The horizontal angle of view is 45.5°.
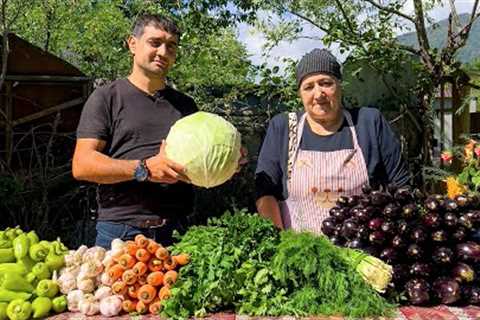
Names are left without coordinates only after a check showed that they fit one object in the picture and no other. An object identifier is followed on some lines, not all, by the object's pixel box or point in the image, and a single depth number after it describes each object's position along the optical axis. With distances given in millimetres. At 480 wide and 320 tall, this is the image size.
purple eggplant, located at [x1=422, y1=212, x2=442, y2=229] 2201
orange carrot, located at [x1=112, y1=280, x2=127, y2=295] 2082
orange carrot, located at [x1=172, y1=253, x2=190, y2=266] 2119
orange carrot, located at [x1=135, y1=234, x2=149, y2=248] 2160
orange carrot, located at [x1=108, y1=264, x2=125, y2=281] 2119
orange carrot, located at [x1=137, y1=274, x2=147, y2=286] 2110
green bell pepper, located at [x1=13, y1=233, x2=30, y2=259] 2230
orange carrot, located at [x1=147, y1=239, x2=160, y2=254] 2156
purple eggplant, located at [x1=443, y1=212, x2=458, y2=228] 2217
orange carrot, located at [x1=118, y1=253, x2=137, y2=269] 2119
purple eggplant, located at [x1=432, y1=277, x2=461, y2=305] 2100
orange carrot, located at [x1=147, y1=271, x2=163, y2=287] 2090
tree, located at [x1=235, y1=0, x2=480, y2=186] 6746
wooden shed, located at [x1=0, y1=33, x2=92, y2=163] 6934
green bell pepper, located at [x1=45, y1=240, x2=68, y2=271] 2215
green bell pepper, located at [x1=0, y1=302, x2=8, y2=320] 2047
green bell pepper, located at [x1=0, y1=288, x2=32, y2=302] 2072
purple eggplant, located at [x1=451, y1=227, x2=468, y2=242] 2211
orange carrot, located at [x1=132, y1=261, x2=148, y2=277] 2098
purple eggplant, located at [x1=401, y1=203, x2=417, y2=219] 2205
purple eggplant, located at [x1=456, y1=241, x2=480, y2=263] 2176
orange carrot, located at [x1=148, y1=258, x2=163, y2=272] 2127
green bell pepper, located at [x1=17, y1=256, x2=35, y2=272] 2213
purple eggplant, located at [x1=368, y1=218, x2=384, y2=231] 2203
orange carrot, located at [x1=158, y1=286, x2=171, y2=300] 2043
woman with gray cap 2881
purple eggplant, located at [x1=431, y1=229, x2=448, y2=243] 2182
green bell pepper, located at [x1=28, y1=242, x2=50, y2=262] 2234
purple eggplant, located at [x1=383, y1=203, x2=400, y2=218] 2201
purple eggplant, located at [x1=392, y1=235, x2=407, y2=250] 2164
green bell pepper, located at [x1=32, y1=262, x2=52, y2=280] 2171
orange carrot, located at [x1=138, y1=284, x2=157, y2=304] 2066
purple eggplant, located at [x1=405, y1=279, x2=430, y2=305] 2098
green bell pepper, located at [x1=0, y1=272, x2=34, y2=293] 2090
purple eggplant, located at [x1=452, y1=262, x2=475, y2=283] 2133
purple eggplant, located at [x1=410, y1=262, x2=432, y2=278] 2143
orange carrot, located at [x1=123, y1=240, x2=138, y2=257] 2143
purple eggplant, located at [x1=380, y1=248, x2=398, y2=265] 2174
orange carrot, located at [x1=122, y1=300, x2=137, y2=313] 2068
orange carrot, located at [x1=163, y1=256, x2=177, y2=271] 2113
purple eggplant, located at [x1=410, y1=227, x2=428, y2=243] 2156
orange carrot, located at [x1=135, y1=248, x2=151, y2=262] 2123
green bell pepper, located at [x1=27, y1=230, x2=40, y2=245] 2316
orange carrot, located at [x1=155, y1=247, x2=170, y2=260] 2131
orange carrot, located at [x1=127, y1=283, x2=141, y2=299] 2096
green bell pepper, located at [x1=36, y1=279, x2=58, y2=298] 2111
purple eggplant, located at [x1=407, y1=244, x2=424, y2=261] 2145
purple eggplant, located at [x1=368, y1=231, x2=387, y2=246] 2189
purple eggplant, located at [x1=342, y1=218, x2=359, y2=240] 2268
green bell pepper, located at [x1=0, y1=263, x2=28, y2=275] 2151
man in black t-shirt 2834
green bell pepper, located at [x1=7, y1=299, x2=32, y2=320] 2023
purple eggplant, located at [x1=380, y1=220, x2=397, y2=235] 2172
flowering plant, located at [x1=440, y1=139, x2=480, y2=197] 3141
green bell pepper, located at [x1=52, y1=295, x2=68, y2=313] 2109
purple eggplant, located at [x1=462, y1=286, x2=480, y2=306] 2150
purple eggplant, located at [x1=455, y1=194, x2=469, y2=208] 2303
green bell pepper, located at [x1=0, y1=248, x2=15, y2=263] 2225
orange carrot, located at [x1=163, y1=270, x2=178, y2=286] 2066
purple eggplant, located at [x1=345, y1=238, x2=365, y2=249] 2240
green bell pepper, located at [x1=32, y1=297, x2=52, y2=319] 2062
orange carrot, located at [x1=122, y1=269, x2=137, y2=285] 2086
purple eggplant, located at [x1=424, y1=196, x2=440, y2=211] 2246
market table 2002
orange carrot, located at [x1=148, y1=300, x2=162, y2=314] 2037
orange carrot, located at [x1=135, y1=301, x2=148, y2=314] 2055
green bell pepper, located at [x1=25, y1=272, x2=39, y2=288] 2156
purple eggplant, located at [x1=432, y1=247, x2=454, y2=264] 2152
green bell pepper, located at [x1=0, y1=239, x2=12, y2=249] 2281
